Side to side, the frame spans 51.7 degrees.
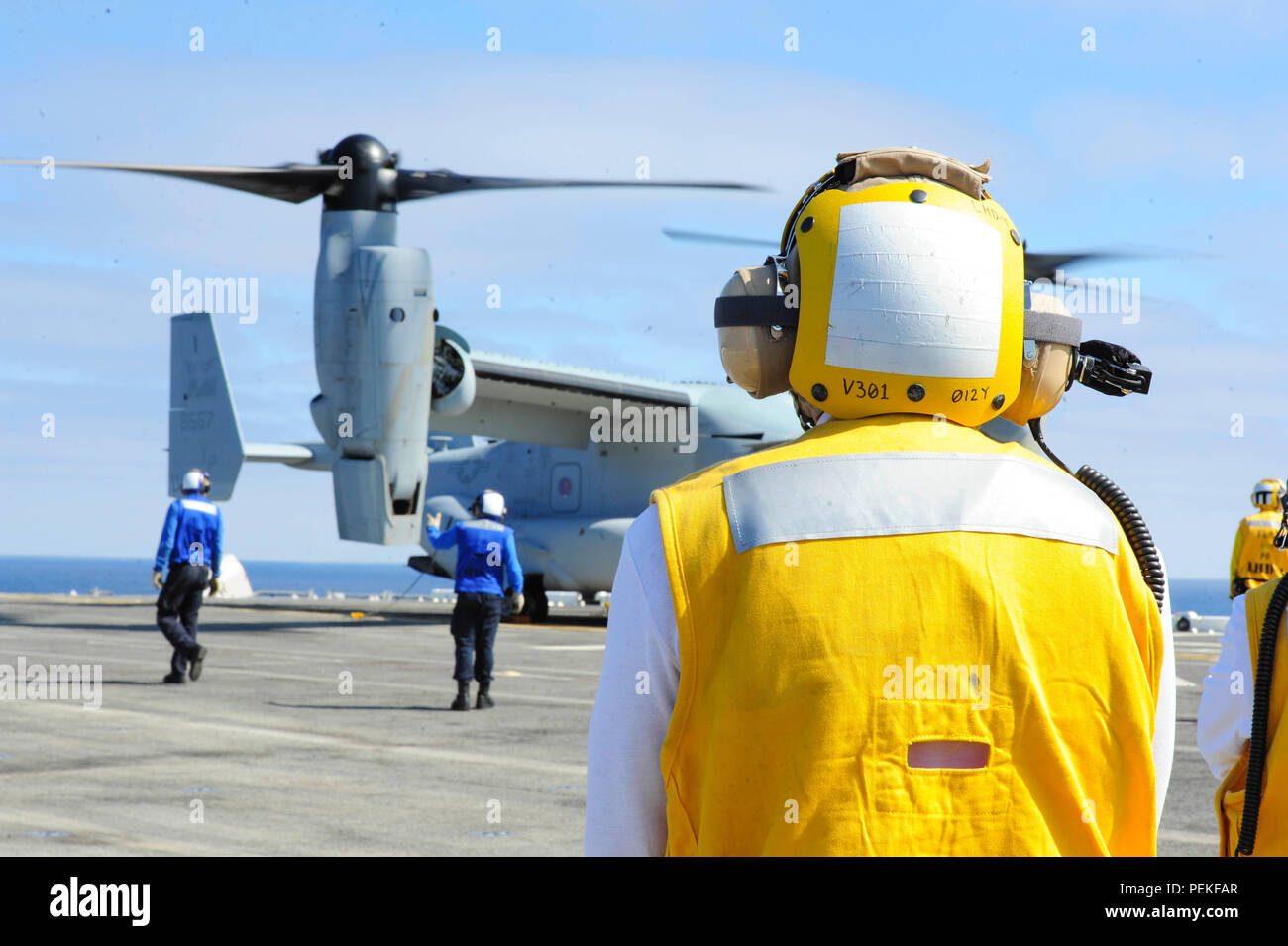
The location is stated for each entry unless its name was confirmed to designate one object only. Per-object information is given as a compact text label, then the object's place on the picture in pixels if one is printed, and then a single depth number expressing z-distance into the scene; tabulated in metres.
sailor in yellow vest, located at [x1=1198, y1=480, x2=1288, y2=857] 2.44
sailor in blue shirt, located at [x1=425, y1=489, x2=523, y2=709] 11.77
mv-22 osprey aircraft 18.00
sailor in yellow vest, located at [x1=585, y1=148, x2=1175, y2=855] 1.75
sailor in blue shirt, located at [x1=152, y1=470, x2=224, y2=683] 12.95
